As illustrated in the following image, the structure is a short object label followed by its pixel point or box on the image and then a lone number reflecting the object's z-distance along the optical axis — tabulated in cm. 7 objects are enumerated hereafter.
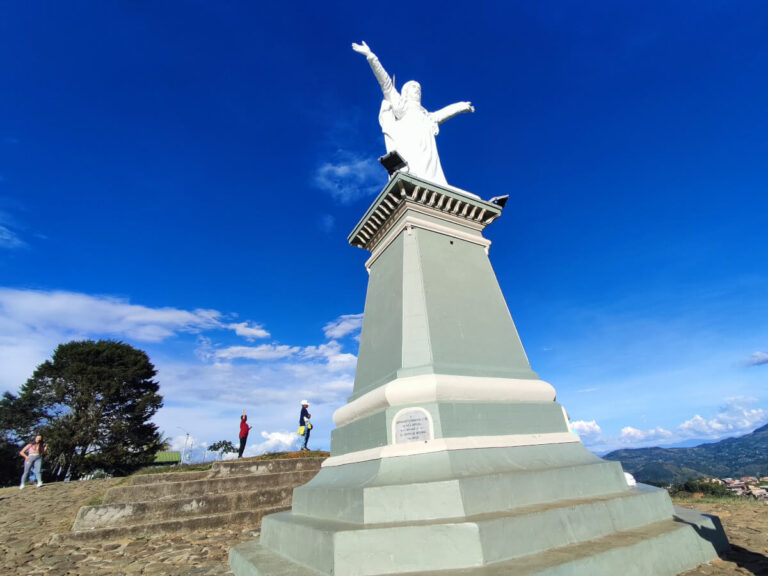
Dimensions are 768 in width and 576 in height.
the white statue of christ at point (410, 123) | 799
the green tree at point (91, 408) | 2536
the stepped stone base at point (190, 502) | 714
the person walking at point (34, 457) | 1344
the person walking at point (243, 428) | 1409
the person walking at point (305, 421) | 1436
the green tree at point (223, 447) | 2845
